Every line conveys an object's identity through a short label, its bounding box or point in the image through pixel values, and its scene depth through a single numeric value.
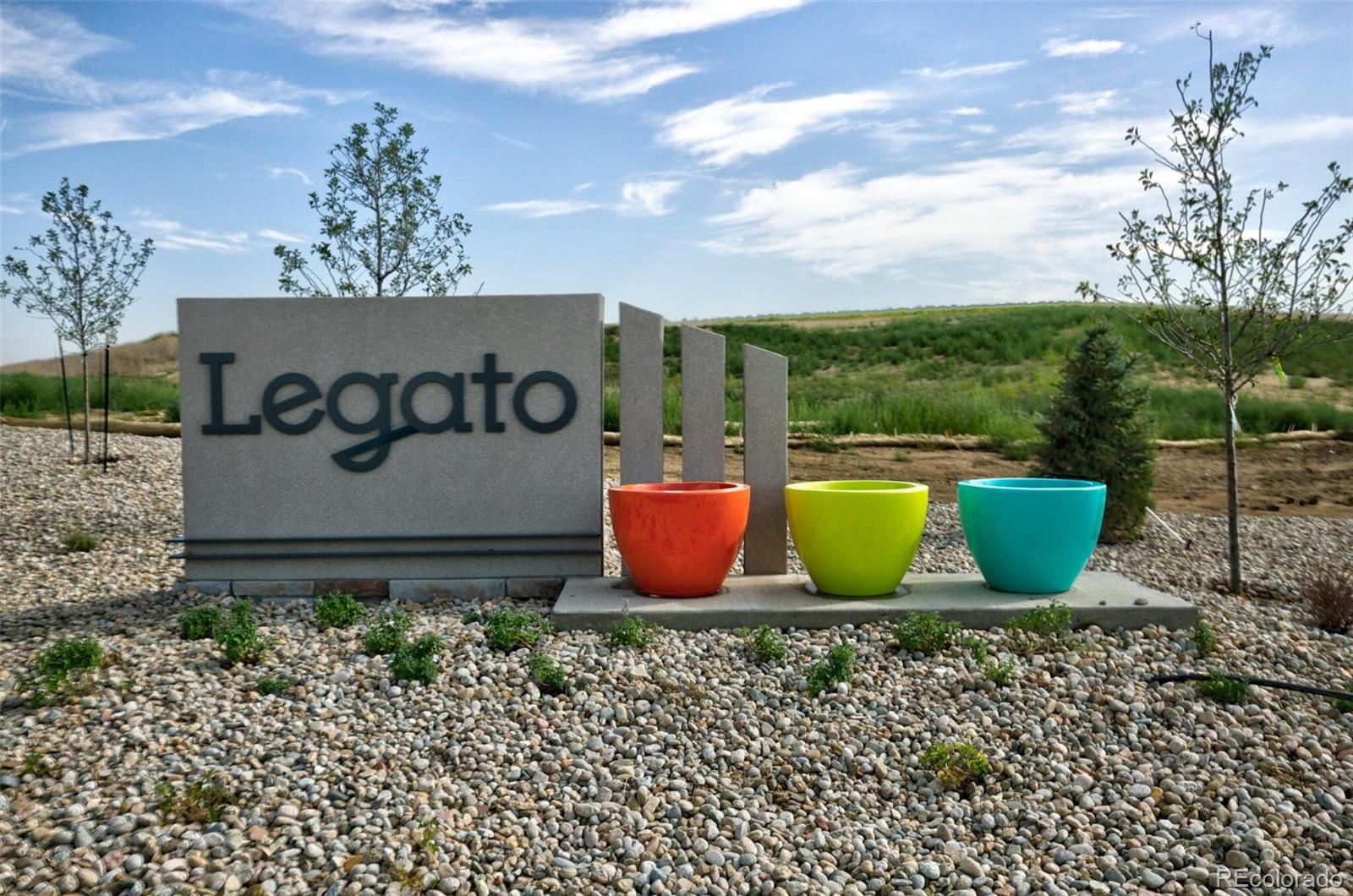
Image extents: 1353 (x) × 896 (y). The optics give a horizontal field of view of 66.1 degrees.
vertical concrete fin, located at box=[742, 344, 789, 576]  6.02
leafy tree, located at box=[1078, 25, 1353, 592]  6.89
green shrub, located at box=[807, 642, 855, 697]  4.43
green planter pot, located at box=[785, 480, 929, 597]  5.50
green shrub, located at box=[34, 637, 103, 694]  4.52
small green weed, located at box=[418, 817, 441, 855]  3.28
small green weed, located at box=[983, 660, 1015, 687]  4.48
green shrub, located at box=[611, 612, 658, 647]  4.95
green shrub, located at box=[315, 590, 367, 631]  5.50
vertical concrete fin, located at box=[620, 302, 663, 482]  6.06
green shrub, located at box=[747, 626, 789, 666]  4.74
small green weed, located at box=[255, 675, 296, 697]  4.49
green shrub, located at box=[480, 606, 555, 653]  4.90
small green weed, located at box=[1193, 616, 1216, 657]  4.96
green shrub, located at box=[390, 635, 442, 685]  4.52
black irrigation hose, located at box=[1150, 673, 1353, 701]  4.25
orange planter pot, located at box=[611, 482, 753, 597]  5.50
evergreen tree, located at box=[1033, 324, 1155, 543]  8.65
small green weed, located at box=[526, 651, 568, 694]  4.43
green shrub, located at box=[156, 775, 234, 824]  3.49
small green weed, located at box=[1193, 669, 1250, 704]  4.42
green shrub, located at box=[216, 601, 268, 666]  4.81
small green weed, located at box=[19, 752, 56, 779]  3.84
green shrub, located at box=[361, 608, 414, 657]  4.92
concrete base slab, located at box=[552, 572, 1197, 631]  5.30
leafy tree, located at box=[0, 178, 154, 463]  12.05
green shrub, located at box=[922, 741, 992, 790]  3.75
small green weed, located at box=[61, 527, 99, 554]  8.23
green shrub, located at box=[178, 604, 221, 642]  5.27
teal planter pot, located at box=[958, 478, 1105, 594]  5.56
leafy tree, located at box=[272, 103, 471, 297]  10.05
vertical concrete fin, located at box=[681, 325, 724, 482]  6.05
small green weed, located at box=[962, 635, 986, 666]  4.70
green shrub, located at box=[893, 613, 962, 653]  4.86
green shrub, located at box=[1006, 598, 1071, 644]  5.09
